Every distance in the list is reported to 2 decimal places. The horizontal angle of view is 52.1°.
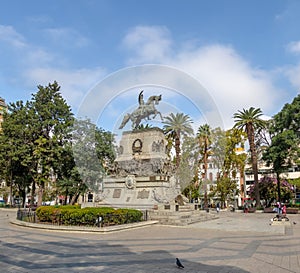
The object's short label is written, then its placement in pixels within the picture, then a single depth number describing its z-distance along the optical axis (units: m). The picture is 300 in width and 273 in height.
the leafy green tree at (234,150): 48.41
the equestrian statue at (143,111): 30.05
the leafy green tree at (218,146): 45.79
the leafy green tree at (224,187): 50.19
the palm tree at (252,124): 43.88
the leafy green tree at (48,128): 37.88
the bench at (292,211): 38.12
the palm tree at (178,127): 46.34
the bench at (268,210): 39.38
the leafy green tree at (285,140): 38.53
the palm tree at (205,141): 47.47
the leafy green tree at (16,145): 38.09
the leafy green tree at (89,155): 39.47
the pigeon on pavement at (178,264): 8.23
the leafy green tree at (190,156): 45.42
